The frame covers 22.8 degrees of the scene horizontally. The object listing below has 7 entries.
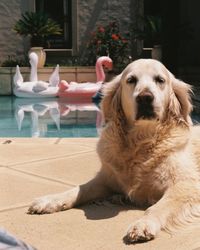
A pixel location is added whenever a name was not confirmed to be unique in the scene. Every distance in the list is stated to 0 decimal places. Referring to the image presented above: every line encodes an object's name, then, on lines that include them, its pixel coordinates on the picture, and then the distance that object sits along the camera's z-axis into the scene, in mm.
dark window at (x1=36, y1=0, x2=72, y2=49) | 16312
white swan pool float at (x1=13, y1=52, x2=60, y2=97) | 11953
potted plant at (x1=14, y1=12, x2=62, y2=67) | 14367
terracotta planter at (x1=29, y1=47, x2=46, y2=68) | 13875
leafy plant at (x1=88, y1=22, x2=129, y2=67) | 14405
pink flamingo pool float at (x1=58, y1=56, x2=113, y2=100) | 11495
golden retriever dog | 2900
